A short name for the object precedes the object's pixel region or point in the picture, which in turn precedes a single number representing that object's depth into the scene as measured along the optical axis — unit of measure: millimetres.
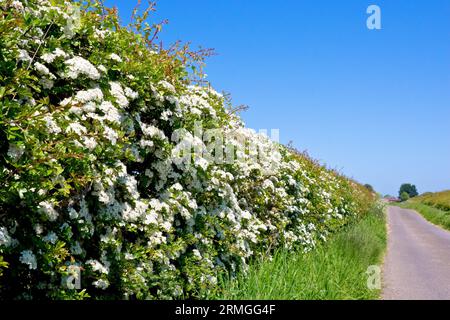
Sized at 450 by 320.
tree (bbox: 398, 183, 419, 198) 158750
